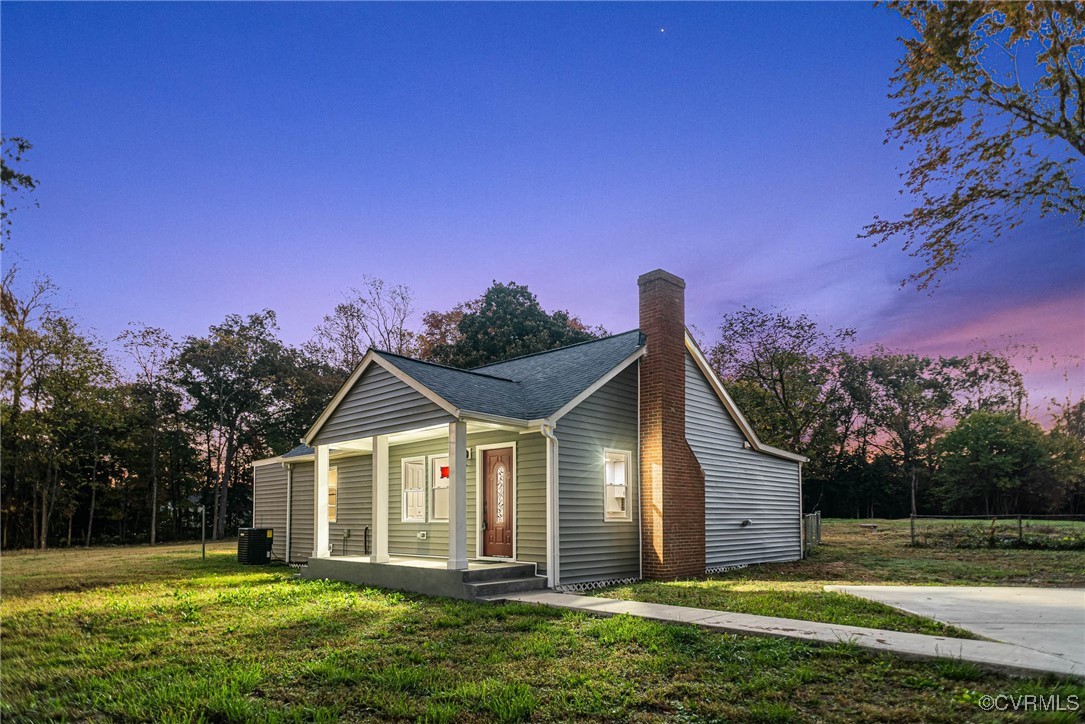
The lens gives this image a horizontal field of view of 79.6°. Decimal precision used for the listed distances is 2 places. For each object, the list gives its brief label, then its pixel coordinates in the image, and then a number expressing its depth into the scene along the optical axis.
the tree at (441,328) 35.84
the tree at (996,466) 34.75
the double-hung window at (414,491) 14.13
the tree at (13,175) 13.52
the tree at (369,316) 35.12
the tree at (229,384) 33.62
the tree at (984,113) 7.81
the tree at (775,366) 33.19
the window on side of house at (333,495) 16.75
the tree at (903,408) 41.78
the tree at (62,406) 26.12
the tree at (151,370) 31.84
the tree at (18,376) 22.48
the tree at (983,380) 41.28
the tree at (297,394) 35.78
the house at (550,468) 11.23
